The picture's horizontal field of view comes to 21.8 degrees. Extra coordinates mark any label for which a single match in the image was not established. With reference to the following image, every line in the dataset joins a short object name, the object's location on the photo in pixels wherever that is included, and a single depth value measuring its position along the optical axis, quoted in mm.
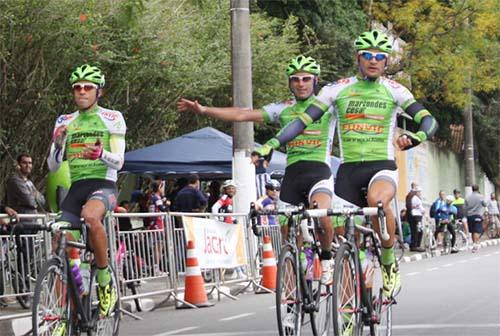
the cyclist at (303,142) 11219
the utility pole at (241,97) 21469
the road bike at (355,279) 9055
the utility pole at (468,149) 46781
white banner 17578
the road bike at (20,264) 13734
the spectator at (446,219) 35594
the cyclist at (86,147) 10453
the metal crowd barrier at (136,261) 13875
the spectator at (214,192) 26406
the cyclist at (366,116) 10156
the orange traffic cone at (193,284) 17016
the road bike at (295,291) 9328
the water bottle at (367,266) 9573
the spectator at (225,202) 23172
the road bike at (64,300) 9422
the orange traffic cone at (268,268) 19234
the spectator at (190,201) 21047
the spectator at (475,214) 36966
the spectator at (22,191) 16578
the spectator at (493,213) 47281
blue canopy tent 22281
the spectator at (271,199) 21984
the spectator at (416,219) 34906
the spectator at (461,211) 37638
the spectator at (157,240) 16984
